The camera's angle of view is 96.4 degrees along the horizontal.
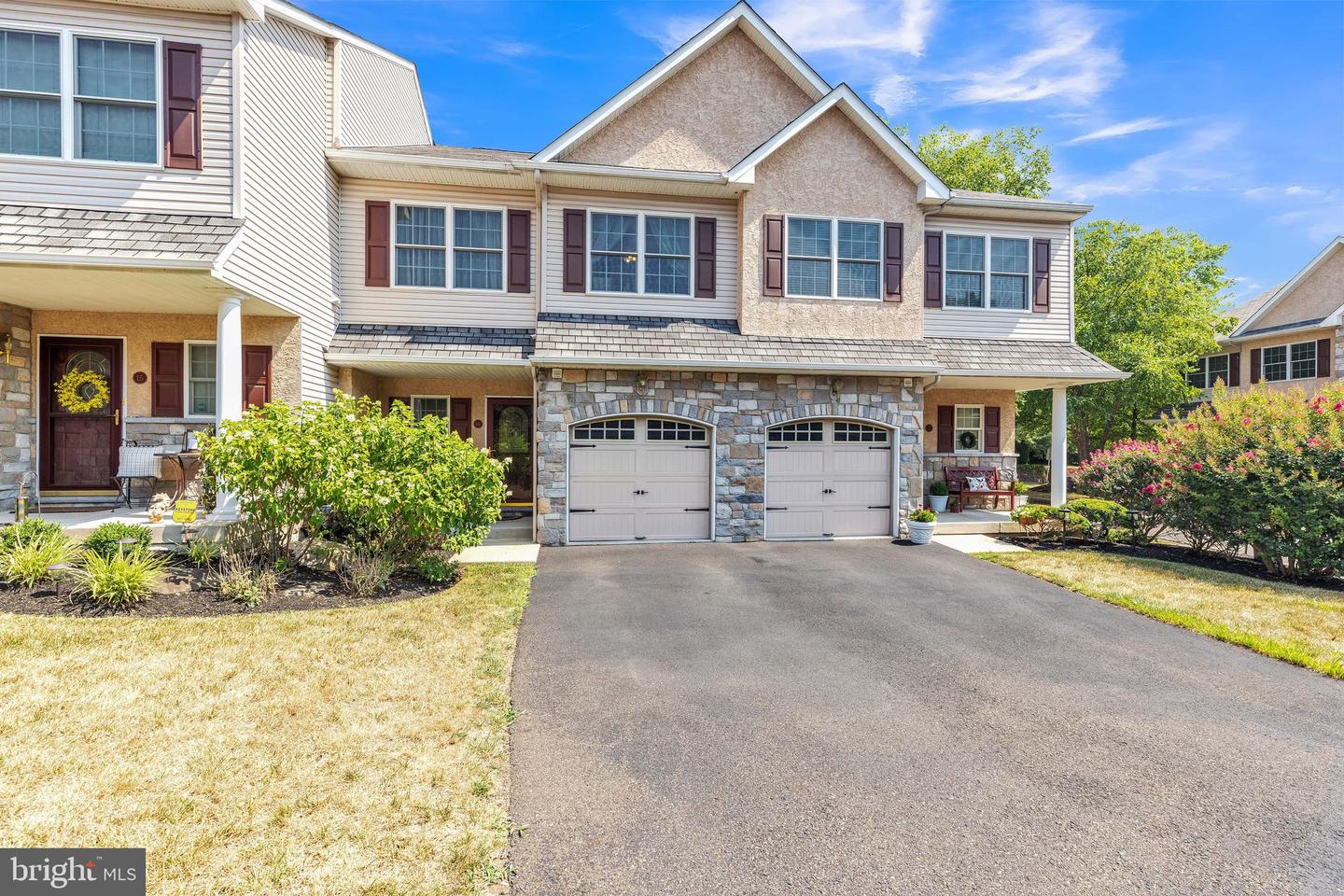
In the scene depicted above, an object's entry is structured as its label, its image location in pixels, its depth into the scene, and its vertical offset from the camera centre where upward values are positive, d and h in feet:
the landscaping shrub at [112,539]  22.33 -3.85
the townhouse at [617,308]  31.83 +7.81
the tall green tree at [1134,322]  63.72 +14.07
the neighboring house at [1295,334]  66.28 +13.28
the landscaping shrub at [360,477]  22.92 -1.48
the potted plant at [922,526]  35.53 -4.81
